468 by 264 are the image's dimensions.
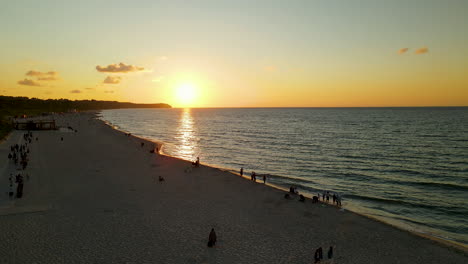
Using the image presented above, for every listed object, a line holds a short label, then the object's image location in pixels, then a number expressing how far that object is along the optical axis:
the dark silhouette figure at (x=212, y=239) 16.89
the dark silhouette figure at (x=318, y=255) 15.38
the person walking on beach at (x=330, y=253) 15.75
